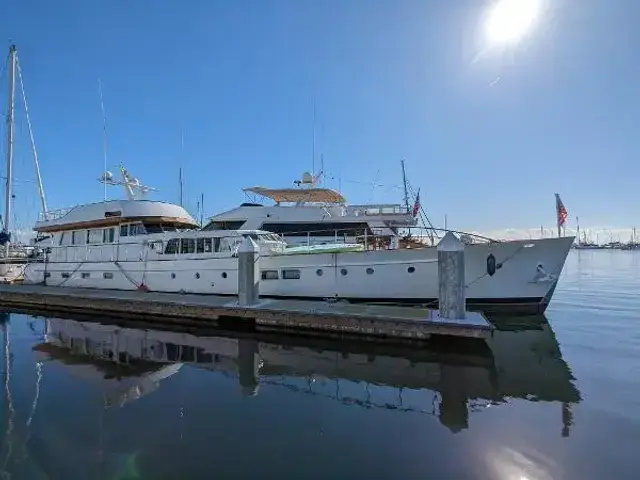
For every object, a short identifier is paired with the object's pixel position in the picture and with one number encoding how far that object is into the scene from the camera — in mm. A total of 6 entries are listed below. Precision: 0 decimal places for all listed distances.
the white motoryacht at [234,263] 13789
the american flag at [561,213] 13805
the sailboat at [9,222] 23828
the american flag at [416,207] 23872
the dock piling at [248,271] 12922
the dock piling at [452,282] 10555
